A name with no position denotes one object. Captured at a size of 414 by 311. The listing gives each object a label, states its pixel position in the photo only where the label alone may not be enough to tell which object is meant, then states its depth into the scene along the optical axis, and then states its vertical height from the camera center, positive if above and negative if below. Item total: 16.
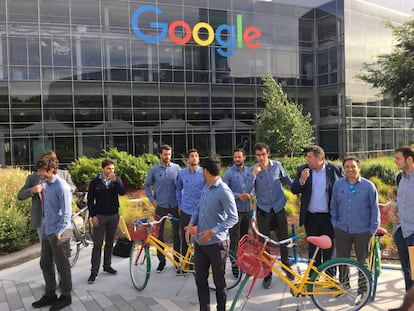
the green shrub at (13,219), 7.37 -1.45
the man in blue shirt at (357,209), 4.73 -0.86
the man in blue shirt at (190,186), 5.94 -0.70
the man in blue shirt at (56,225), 4.81 -1.00
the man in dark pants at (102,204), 5.96 -0.95
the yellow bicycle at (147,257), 5.39 -1.64
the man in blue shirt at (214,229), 4.19 -0.95
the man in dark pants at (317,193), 5.07 -0.72
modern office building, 23.22 +4.33
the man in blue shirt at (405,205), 4.36 -0.78
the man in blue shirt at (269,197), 5.54 -0.82
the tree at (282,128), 19.47 +0.48
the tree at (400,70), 18.56 +3.12
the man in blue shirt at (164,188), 6.29 -0.77
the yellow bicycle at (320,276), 4.18 -1.55
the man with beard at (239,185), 5.93 -0.69
